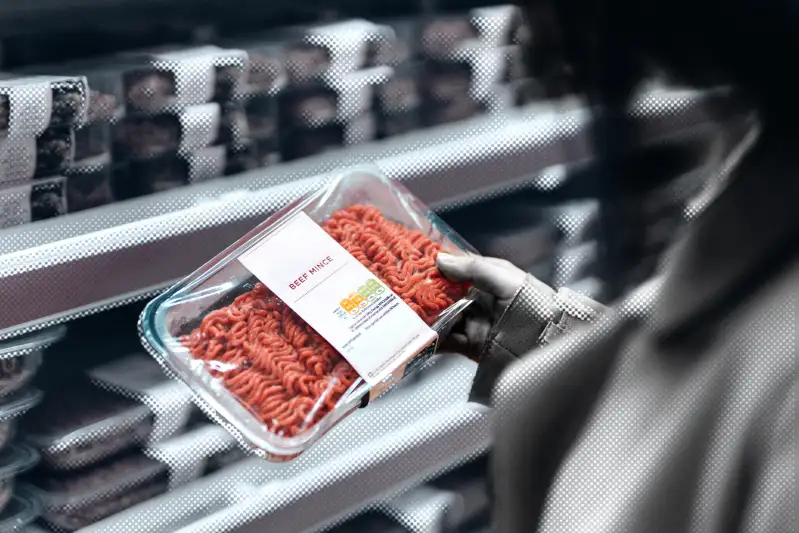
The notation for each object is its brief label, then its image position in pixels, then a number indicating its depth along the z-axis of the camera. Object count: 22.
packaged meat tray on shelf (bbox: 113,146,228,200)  1.55
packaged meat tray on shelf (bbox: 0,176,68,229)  1.44
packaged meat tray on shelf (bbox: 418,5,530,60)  1.84
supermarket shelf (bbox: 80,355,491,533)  1.64
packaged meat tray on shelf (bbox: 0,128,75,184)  1.43
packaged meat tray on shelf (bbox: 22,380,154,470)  1.56
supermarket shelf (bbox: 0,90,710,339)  1.40
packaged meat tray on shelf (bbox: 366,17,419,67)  1.74
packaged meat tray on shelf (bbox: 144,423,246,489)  1.65
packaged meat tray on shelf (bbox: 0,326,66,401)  1.49
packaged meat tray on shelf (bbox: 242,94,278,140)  1.63
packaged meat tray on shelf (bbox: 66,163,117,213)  1.49
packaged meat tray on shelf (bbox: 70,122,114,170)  1.48
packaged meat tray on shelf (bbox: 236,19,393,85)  1.62
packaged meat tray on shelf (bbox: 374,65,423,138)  1.77
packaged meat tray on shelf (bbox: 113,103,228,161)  1.53
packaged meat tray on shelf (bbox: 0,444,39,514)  1.53
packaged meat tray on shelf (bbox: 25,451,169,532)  1.57
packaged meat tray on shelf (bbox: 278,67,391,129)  1.68
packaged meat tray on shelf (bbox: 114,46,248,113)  1.52
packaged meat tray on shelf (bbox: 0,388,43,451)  1.51
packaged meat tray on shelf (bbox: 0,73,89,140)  1.41
